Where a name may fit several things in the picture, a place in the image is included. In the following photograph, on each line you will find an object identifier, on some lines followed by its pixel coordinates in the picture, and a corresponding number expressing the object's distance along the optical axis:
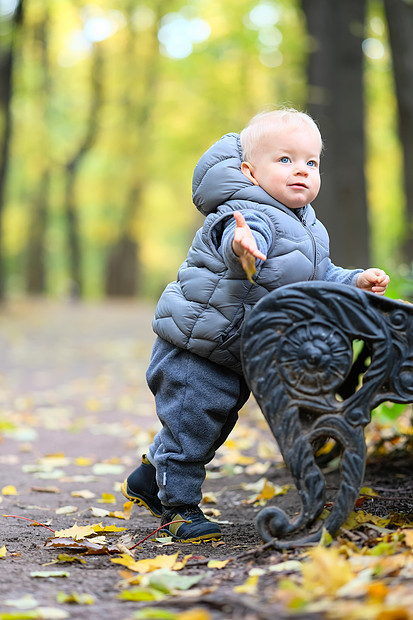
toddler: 5.22
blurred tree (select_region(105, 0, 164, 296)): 42.00
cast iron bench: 4.60
